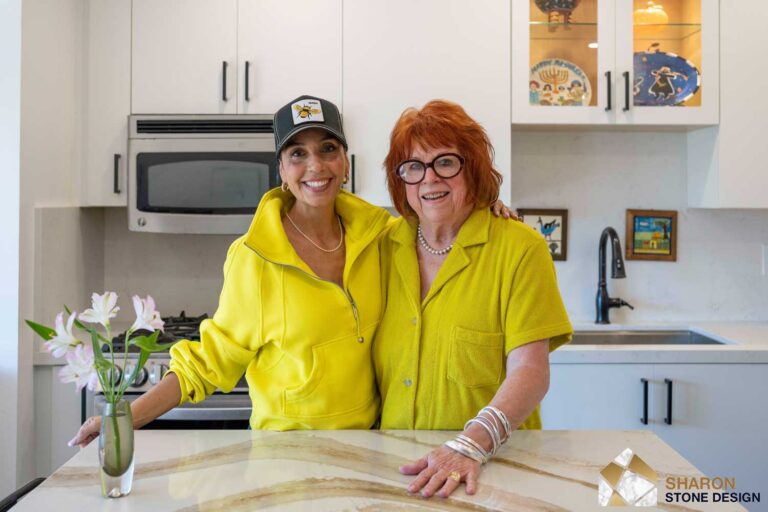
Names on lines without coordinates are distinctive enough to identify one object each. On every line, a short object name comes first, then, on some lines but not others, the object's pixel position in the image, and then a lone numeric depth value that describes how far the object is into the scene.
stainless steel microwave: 2.88
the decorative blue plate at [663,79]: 2.93
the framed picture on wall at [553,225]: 3.26
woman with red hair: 1.54
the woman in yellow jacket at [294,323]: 1.59
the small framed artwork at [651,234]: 3.26
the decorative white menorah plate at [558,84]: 2.93
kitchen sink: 3.14
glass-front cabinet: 2.91
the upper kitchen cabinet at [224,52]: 2.90
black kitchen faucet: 3.13
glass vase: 1.17
